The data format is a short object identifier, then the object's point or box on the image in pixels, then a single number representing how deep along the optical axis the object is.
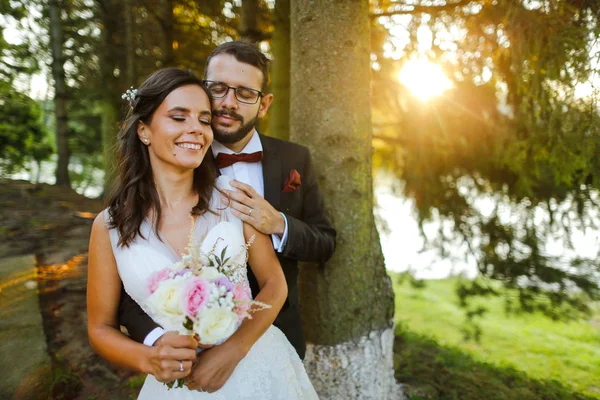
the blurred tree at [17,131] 5.83
